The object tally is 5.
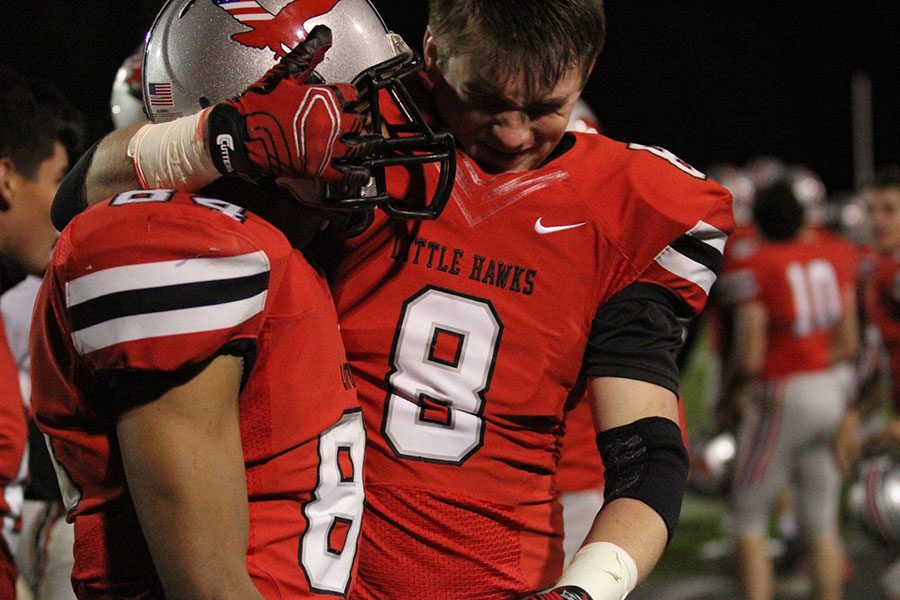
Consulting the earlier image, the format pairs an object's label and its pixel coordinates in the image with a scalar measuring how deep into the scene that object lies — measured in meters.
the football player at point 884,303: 9.53
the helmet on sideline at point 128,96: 4.92
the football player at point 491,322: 3.18
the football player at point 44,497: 4.80
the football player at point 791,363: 9.70
